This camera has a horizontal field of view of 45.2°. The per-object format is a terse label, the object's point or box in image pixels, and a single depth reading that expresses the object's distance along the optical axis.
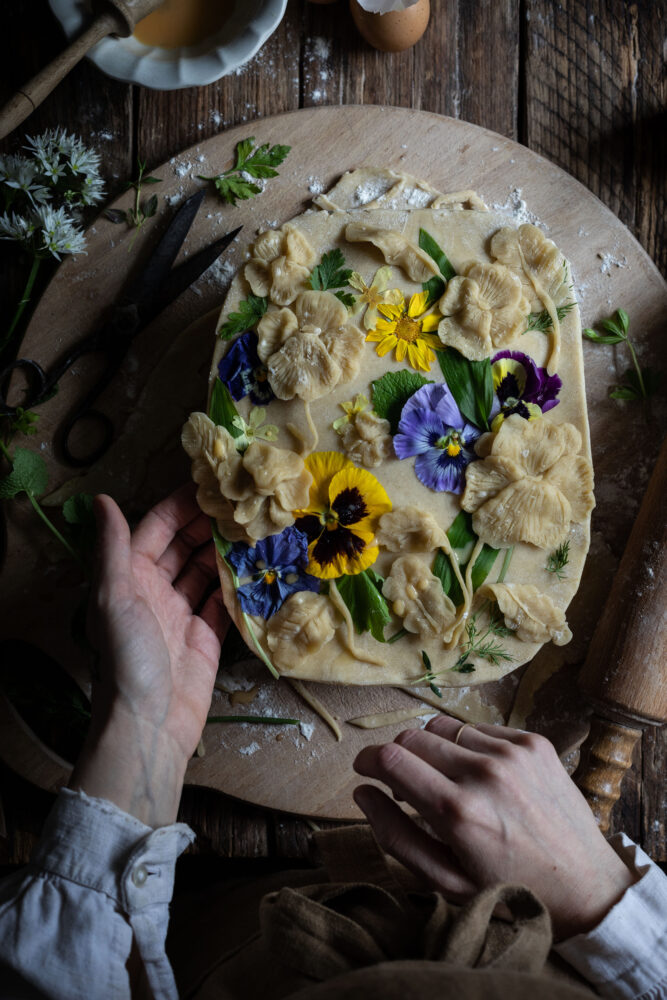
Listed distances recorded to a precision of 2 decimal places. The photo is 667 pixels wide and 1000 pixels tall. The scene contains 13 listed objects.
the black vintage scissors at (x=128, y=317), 1.26
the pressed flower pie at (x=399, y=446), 1.14
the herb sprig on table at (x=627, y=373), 1.28
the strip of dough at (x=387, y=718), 1.27
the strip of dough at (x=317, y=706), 1.27
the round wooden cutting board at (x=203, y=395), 1.27
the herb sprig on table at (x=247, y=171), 1.29
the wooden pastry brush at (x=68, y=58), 1.21
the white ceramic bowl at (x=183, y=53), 1.24
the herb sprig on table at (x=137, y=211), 1.30
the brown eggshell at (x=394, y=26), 1.26
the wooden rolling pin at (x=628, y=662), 1.15
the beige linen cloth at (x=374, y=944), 0.62
